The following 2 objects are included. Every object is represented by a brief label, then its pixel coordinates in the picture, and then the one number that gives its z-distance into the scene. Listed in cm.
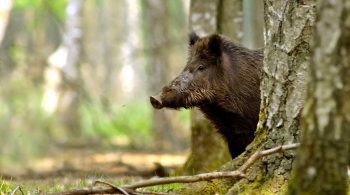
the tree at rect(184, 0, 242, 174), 1950
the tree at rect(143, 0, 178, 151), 3662
